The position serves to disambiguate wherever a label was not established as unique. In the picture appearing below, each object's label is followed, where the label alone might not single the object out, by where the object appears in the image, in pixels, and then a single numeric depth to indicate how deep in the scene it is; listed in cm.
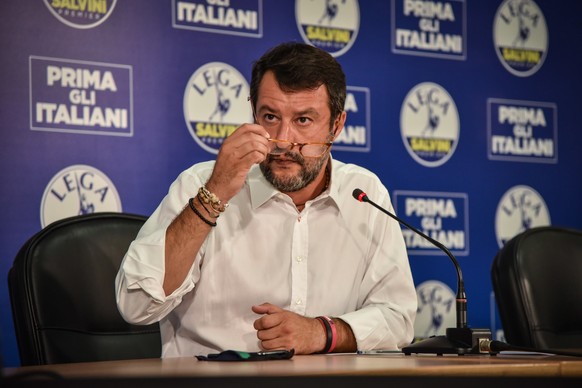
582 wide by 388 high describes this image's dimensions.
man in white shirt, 466
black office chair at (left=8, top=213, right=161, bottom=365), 471
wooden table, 251
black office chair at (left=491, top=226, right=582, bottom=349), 562
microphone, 411
